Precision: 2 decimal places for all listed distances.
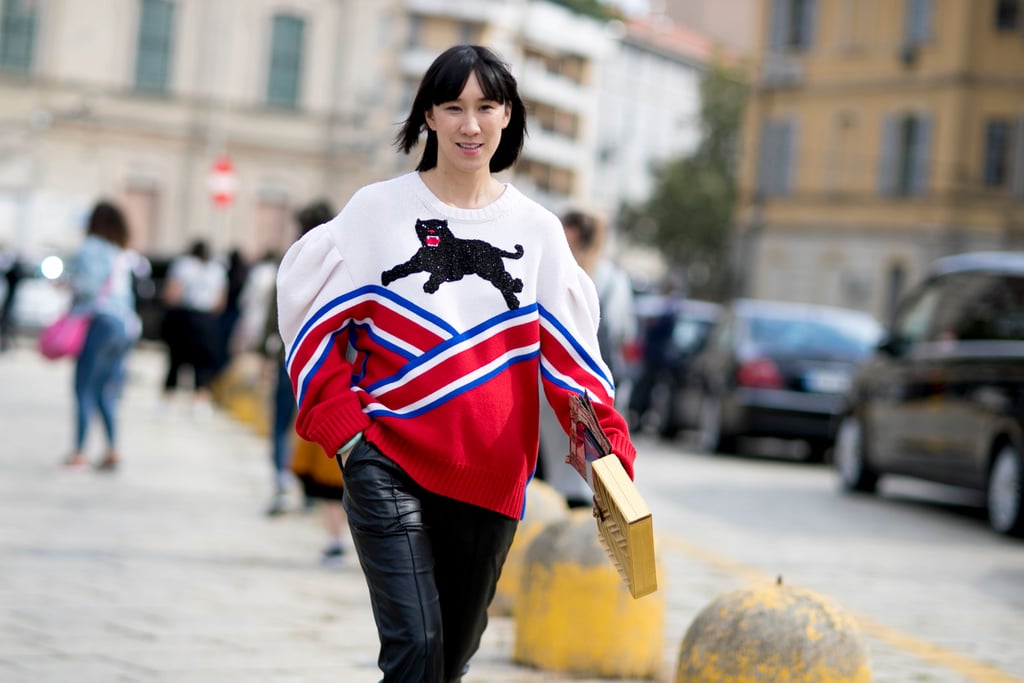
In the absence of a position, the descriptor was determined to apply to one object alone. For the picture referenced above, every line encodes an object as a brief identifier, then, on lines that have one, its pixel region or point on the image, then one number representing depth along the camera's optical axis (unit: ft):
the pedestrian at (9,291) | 95.61
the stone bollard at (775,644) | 18.02
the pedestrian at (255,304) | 44.52
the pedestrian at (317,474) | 29.35
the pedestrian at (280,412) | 34.91
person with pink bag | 41.11
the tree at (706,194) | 270.46
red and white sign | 109.40
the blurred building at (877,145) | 155.63
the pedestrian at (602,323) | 30.60
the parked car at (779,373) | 61.11
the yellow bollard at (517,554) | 25.92
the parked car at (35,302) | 104.17
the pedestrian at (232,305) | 65.98
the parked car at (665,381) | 71.72
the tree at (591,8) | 236.67
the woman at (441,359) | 13.71
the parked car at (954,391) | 40.52
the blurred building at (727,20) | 351.87
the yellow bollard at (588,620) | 21.70
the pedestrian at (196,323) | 64.34
